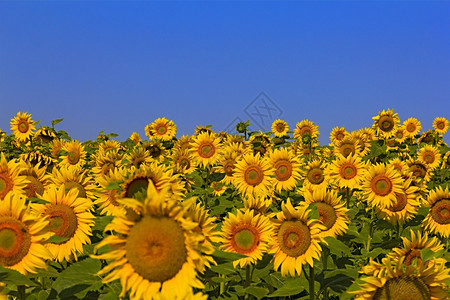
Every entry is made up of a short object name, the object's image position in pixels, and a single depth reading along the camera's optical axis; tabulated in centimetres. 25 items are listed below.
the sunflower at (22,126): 1367
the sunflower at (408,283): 360
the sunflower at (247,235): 556
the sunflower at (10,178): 540
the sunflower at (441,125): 2356
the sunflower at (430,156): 1671
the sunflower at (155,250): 303
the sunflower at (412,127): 2140
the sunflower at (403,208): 840
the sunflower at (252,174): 984
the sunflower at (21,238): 375
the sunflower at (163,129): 1598
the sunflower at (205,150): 1093
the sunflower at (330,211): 634
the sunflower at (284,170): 1045
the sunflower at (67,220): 461
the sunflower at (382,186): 848
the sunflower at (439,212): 819
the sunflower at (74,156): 1186
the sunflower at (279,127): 1817
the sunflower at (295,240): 516
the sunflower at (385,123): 1537
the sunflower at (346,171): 1030
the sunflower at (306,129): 1712
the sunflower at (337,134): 1752
